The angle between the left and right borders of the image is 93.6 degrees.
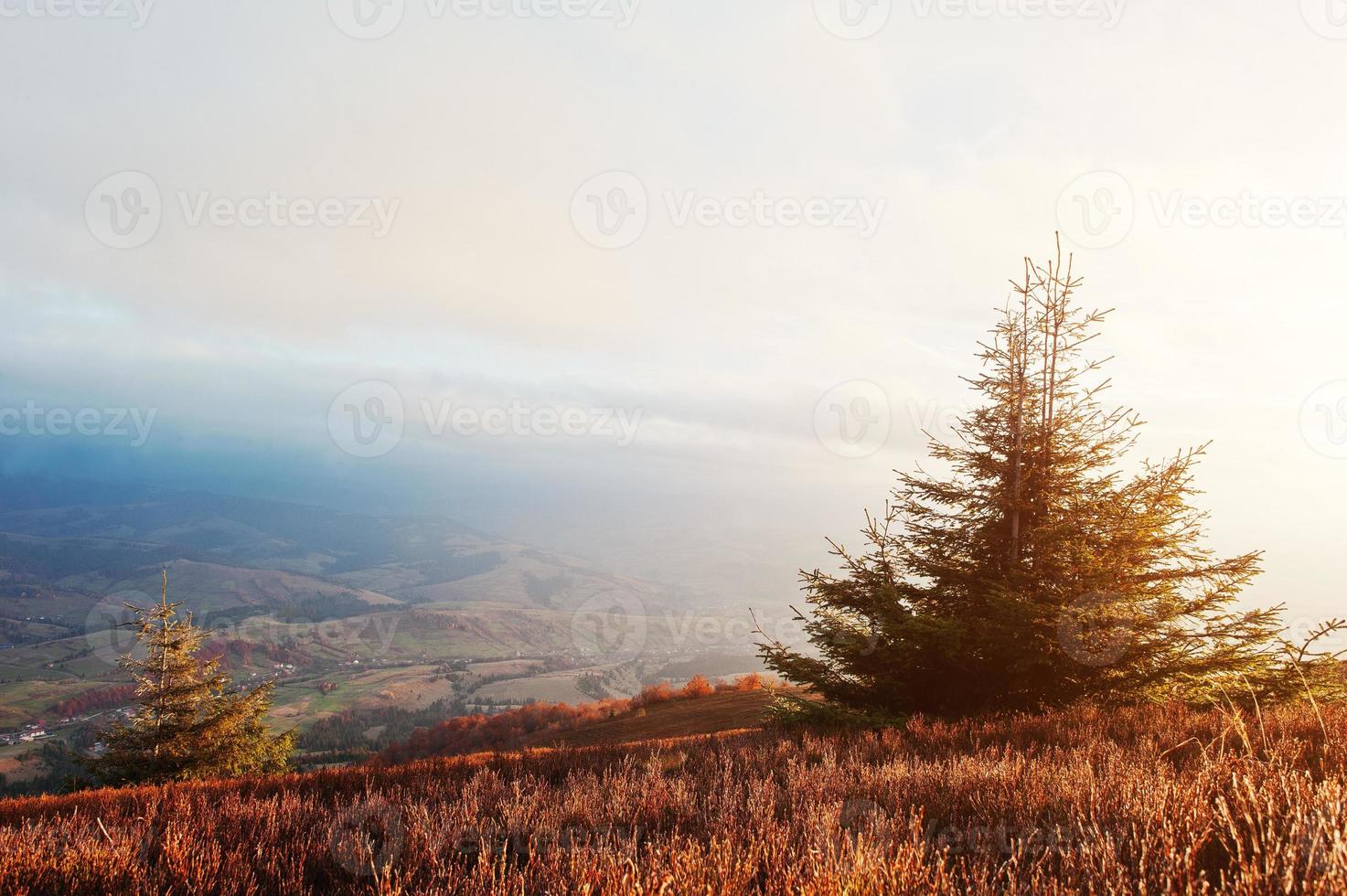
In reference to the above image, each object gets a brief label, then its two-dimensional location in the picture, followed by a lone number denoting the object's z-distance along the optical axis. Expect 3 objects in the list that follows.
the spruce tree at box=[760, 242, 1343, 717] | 10.01
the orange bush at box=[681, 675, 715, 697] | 35.09
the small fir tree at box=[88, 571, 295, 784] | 24.38
